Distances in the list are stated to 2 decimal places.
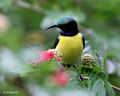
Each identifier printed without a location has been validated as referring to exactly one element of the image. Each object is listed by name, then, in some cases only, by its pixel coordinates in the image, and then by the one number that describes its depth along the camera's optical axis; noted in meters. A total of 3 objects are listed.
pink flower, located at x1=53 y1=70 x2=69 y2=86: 1.70
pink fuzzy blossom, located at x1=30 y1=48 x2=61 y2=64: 2.30
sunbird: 2.38
